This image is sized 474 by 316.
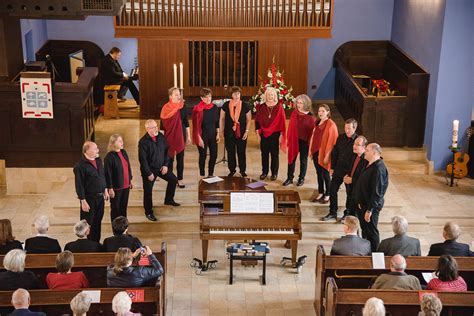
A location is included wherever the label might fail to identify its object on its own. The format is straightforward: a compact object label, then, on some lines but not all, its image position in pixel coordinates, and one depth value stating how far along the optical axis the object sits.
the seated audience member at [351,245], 8.20
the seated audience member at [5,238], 8.09
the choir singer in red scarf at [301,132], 10.89
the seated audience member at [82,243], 8.11
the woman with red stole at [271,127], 11.20
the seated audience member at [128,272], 7.44
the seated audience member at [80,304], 6.55
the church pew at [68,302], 7.20
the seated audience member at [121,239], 8.17
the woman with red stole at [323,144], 10.48
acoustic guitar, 13.00
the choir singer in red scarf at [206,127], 11.12
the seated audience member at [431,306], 6.52
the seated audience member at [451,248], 8.07
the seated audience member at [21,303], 6.66
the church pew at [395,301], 7.25
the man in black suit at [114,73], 14.96
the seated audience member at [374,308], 6.48
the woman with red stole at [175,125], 10.88
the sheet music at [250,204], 9.25
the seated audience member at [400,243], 8.18
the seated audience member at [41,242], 8.18
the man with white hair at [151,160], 10.18
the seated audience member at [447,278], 7.32
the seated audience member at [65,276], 7.39
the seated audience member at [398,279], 7.42
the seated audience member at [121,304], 6.62
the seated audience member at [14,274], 7.35
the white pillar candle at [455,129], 12.31
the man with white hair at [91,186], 9.45
